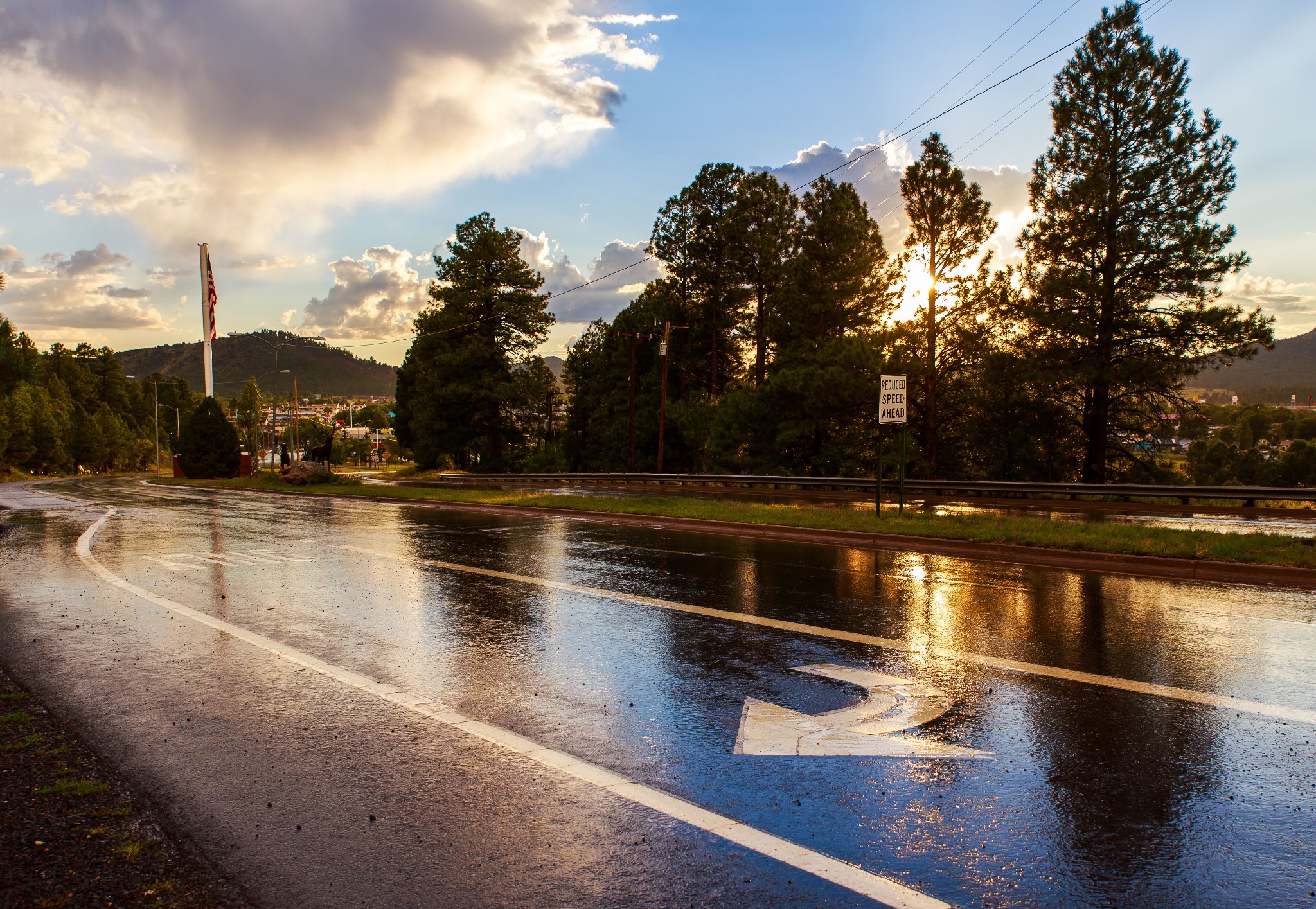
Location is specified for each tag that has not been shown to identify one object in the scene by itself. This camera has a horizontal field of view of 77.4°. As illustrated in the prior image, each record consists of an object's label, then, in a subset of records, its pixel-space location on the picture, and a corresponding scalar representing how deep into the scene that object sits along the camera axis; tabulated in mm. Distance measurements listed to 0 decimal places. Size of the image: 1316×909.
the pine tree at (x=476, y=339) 57031
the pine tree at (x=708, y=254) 55062
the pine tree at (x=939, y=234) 34406
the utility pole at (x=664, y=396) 41469
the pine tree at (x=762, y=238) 50969
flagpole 46781
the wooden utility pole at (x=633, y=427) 57281
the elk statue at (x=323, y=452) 40938
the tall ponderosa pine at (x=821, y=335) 39219
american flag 46812
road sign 17078
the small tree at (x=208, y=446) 46438
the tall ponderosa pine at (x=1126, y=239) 28734
